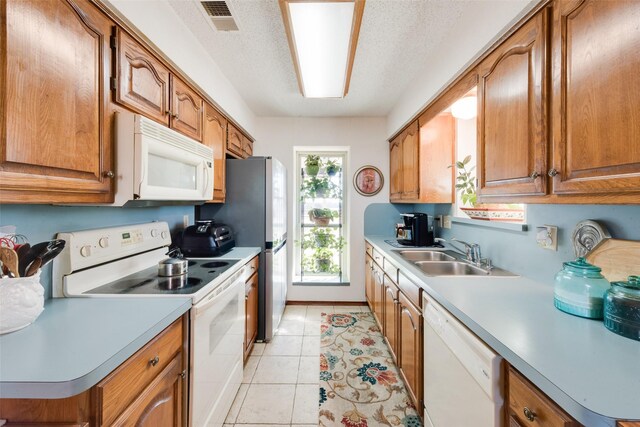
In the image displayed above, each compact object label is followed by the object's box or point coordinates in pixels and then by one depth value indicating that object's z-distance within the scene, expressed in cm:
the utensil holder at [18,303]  82
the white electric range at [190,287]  120
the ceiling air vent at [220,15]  148
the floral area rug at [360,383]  162
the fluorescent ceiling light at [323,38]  132
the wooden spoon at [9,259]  86
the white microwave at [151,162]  117
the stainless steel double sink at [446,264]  169
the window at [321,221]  354
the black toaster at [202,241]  203
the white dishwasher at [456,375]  86
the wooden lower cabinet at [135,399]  67
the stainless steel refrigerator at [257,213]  244
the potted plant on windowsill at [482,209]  169
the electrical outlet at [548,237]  129
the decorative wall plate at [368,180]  338
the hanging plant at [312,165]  342
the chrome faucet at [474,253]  183
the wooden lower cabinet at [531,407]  63
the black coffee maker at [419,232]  252
